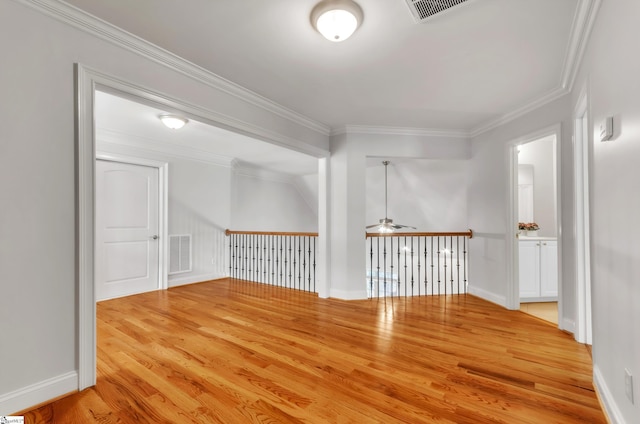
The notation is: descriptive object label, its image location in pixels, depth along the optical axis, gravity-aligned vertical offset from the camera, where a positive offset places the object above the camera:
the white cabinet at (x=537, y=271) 3.79 -0.78
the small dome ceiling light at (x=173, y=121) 3.22 +1.03
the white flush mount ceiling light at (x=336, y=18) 1.70 +1.18
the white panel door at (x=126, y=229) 3.94 -0.23
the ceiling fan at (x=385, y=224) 4.72 -0.21
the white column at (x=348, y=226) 3.99 -0.19
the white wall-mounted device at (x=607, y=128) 1.46 +0.42
